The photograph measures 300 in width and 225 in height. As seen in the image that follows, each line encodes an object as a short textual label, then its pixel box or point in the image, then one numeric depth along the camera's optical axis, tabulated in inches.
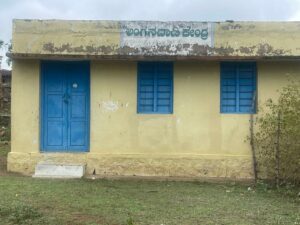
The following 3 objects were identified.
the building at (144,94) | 258.2
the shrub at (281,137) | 226.4
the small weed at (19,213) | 155.1
